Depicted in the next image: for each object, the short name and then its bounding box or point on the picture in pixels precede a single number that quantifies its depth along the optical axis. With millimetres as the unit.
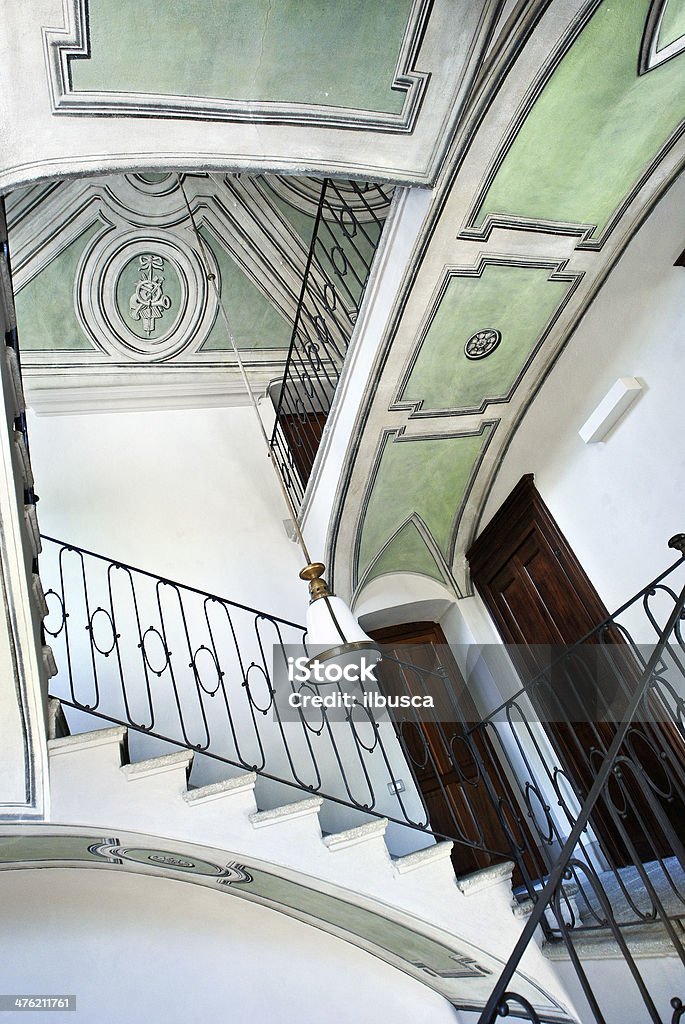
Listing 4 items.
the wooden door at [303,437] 6509
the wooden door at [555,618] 4195
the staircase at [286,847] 3412
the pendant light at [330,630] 2656
